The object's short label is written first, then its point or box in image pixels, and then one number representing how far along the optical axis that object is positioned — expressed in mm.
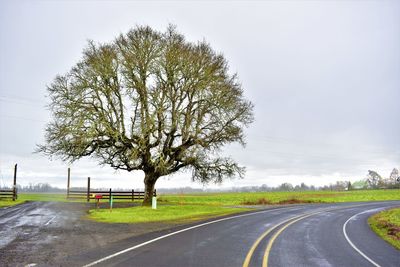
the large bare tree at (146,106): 30672
